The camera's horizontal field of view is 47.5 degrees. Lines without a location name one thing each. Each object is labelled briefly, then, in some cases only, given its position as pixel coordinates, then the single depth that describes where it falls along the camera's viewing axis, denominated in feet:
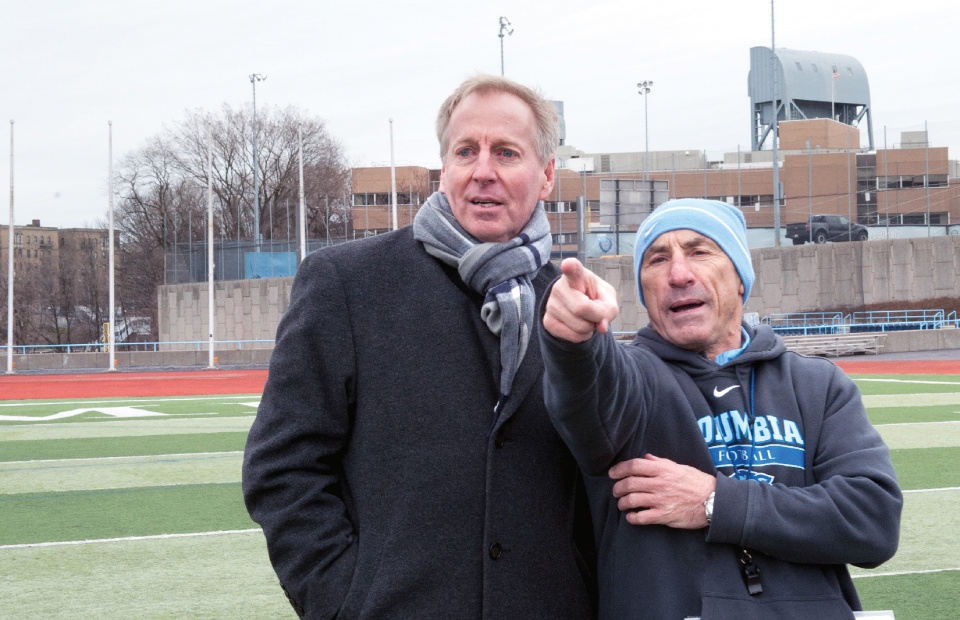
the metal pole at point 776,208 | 123.72
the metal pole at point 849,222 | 120.84
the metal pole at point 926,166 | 127.75
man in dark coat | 7.94
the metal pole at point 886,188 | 126.67
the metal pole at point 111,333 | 98.83
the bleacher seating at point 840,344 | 92.94
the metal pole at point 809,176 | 146.74
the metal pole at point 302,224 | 105.92
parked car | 122.16
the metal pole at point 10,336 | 103.82
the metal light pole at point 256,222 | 136.46
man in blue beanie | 7.29
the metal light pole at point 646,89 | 201.61
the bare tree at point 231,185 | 188.44
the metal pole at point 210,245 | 104.16
